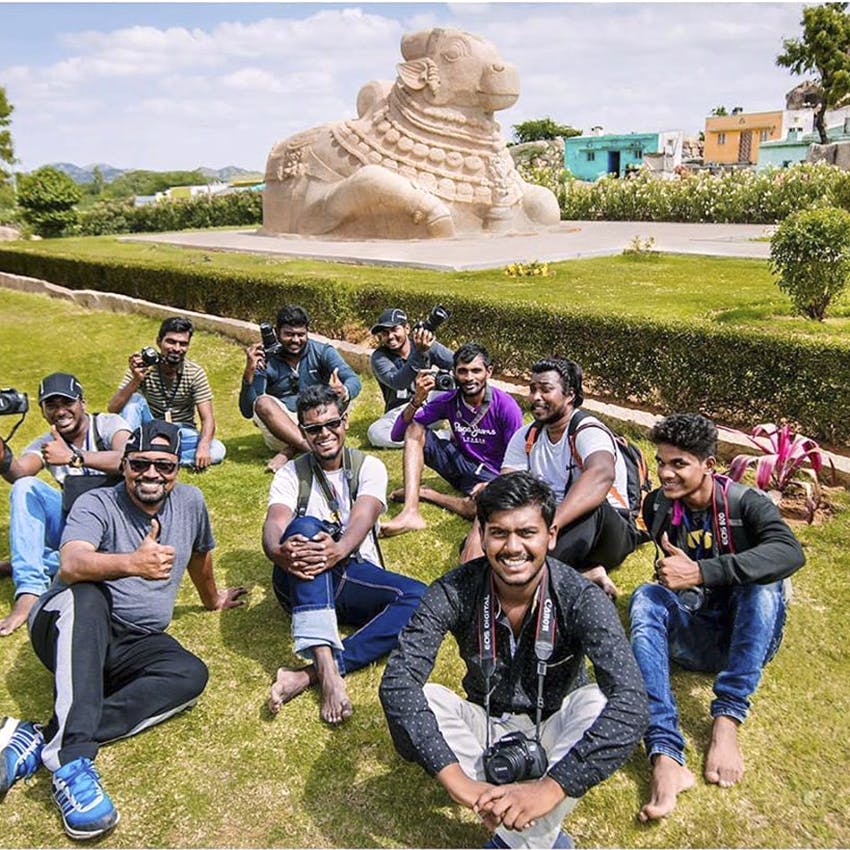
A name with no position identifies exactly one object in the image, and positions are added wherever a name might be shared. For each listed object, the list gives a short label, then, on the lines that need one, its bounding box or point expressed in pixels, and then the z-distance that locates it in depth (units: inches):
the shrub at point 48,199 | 1114.1
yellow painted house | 2049.7
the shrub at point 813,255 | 292.7
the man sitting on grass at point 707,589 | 108.4
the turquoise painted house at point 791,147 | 1662.2
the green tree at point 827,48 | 1487.5
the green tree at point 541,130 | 2758.4
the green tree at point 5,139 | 1555.1
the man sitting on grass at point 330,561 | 126.7
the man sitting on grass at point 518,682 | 86.7
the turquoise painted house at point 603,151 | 2114.9
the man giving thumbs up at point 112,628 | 107.1
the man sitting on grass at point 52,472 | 151.5
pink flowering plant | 183.8
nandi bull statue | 633.0
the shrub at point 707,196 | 755.4
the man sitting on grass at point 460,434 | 181.5
